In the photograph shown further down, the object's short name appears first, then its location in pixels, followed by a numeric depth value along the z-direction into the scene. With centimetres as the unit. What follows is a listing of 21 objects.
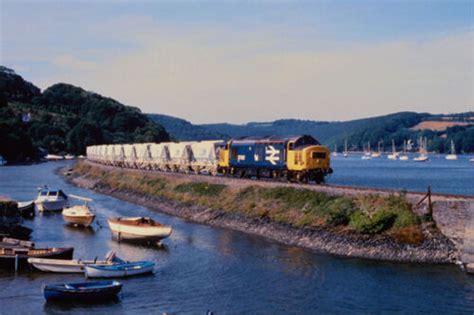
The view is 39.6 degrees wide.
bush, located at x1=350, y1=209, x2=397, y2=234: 3822
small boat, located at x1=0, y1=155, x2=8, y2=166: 16409
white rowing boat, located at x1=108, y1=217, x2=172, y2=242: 4328
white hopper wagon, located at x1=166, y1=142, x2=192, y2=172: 8119
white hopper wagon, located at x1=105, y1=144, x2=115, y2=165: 11538
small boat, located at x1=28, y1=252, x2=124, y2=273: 3397
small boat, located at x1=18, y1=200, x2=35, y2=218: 5615
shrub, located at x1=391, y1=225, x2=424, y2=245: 3647
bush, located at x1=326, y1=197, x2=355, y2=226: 4103
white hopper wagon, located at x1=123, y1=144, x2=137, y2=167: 10296
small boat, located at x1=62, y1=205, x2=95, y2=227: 5162
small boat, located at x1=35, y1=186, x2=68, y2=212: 6031
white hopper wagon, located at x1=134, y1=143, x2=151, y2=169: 9631
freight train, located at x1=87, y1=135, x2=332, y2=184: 5497
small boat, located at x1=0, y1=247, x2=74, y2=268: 3503
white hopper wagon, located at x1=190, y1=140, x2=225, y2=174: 7250
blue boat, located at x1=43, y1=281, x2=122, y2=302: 2852
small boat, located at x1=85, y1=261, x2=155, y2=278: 3259
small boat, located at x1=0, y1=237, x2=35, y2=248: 3716
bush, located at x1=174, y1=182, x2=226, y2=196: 5986
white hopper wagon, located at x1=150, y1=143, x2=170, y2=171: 8838
